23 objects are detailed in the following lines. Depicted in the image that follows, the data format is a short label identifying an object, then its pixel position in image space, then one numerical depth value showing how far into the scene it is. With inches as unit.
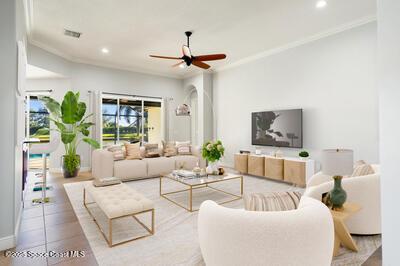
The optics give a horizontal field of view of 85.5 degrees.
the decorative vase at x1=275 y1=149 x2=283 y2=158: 204.8
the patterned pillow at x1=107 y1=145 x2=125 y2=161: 203.2
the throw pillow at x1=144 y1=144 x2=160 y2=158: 226.0
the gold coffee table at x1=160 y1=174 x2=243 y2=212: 135.3
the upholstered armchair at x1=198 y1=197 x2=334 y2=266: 46.2
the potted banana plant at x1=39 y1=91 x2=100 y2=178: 207.2
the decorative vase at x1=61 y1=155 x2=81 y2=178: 214.8
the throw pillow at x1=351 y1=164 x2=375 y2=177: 100.9
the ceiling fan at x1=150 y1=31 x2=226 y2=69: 151.0
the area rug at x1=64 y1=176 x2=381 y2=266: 81.6
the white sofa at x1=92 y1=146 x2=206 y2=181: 191.8
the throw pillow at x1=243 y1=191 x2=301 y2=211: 56.1
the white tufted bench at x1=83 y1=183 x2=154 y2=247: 90.6
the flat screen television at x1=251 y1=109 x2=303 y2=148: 196.7
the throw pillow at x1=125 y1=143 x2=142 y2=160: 210.6
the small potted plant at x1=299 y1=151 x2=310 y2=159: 184.1
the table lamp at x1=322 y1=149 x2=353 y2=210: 76.0
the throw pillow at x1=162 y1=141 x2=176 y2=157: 235.0
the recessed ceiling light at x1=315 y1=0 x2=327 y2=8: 135.2
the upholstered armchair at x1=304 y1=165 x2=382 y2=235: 92.5
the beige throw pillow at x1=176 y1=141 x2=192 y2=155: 242.2
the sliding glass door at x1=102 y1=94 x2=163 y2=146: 274.5
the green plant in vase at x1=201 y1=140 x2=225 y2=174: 155.9
